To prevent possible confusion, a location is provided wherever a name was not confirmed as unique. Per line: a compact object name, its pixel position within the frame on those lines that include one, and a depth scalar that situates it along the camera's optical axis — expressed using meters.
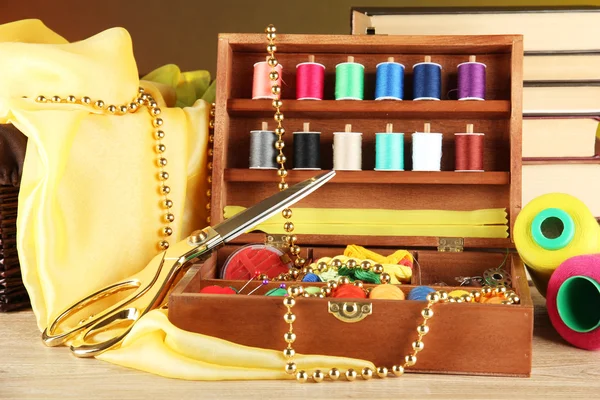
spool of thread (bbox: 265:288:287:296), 0.94
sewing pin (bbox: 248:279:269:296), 0.98
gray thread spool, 1.08
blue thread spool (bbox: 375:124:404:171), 1.08
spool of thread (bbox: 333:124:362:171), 1.08
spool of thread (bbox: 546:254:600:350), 0.92
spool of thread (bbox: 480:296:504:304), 0.93
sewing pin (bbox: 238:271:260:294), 0.99
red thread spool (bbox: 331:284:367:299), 0.93
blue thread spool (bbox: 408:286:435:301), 0.94
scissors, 0.94
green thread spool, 1.08
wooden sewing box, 1.06
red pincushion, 1.04
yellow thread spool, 0.97
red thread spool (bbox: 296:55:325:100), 1.08
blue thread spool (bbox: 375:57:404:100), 1.08
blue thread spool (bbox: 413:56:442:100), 1.07
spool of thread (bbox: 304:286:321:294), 0.95
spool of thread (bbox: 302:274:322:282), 0.99
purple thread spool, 1.07
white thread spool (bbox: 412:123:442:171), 1.07
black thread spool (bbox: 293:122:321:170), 1.08
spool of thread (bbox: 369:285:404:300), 0.93
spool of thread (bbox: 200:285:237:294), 0.94
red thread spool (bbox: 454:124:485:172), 1.07
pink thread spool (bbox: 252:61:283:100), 1.08
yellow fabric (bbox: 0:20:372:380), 0.98
